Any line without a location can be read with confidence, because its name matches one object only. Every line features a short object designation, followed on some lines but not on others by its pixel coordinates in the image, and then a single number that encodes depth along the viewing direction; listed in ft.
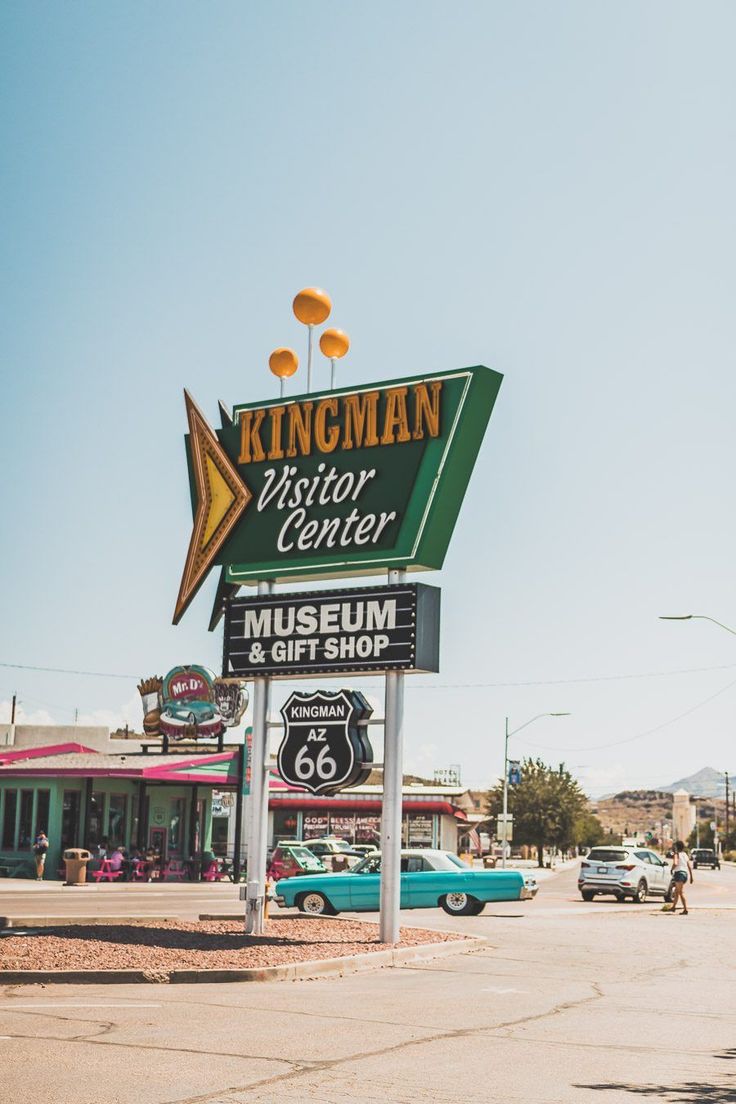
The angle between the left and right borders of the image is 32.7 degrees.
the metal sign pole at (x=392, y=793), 67.00
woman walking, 106.93
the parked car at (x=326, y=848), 163.94
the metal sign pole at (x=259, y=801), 70.64
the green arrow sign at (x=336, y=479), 67.77
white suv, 125.39
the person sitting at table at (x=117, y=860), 143.74
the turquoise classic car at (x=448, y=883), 92.73
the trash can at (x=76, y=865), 130.31
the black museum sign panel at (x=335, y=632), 67.41
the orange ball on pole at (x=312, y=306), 74.28
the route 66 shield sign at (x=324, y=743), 69.26
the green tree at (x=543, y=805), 286.05
